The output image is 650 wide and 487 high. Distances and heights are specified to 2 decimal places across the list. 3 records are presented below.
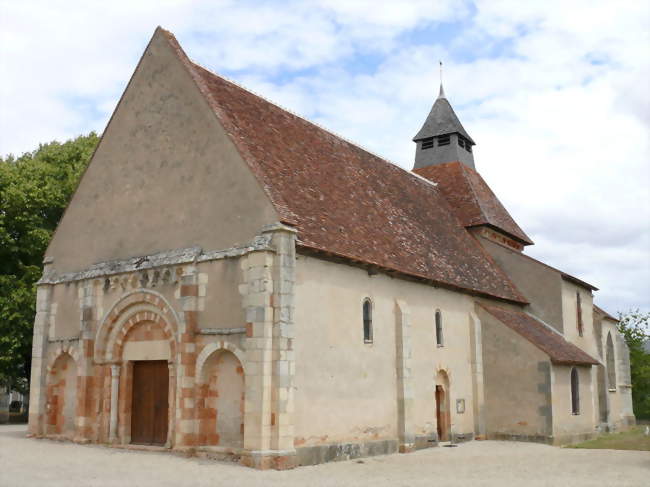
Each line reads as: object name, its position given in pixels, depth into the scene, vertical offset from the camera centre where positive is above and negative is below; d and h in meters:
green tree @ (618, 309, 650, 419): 40.24 -0.33
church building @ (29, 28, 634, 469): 16.36 +1.78
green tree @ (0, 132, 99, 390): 28.30 +6.05
